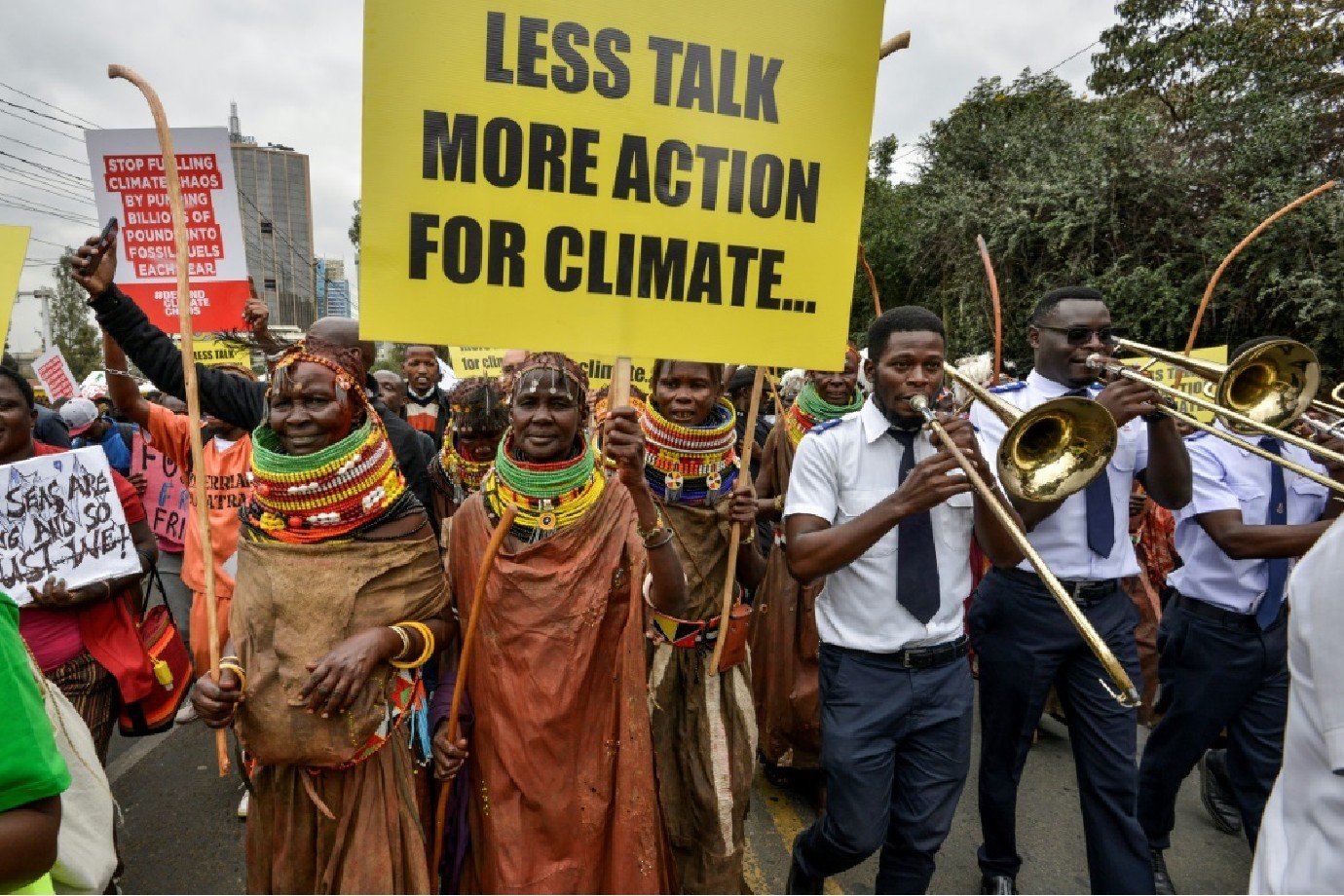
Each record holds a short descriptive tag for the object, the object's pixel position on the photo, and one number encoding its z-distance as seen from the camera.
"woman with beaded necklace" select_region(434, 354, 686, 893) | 2.53
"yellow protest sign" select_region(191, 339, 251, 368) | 5.91
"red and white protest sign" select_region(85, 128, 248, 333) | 3.13
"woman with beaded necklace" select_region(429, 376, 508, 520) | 3.91
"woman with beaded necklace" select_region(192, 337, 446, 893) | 2.28
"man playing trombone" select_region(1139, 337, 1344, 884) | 3.23
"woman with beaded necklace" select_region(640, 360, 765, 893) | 2.99
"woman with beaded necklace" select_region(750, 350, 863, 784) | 4.05
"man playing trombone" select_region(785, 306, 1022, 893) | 2.61
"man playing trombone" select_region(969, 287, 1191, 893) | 2.88
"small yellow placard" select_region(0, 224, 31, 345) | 2.18
